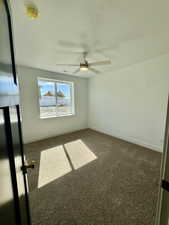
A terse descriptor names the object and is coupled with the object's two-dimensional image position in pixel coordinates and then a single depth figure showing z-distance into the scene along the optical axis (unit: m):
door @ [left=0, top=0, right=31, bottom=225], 0.37
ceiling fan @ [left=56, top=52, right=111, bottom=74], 2.35
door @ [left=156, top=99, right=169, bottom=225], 0.59
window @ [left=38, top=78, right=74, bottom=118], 3.69
